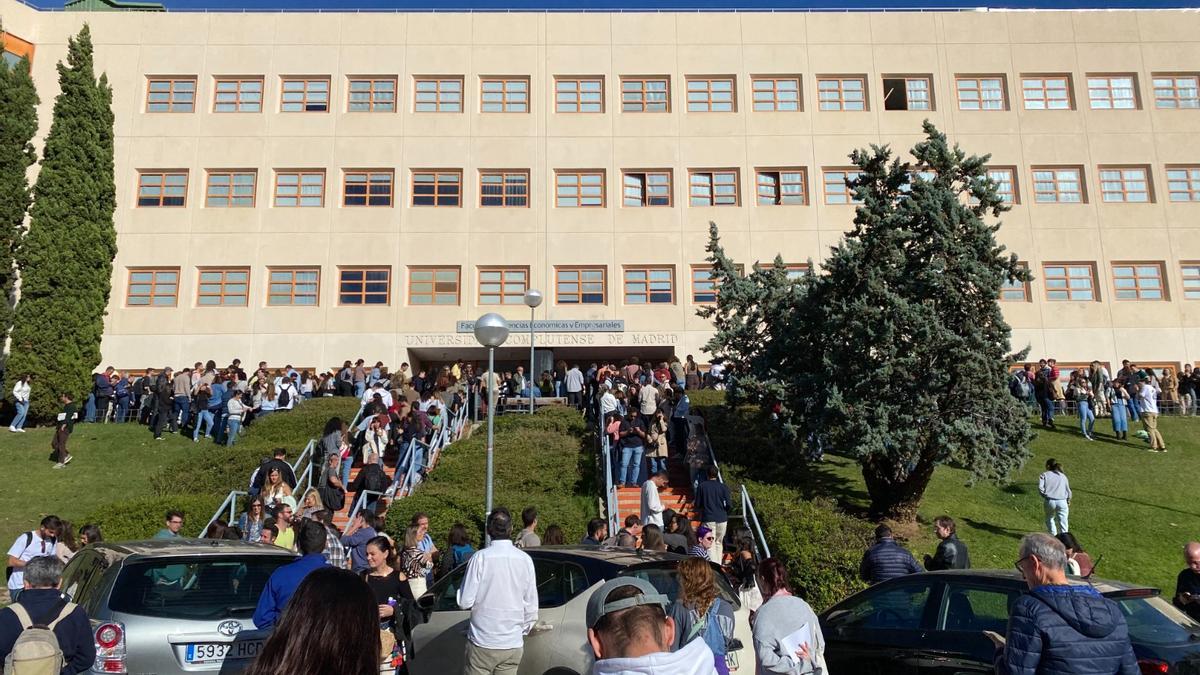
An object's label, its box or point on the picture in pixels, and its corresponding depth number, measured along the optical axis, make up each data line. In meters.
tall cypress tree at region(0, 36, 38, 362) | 26.28
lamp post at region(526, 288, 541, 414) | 23.62
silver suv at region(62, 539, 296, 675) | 6.04
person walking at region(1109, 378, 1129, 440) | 23.30
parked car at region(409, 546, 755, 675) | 6.51
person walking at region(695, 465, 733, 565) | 13.23
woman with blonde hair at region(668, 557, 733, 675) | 5.44
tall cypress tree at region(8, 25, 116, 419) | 26.14
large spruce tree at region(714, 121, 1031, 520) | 15.59
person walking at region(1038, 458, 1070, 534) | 14.28
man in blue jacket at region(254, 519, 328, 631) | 5.55
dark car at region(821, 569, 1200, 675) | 5.89
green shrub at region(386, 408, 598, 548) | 14.52
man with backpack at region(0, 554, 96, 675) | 4.50
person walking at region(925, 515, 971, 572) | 9.46
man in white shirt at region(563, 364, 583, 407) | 25.86
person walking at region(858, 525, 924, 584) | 8.91
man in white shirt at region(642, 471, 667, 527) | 13.98
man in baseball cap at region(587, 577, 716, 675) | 3.00
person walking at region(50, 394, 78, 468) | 21.20
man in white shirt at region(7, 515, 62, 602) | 9.73
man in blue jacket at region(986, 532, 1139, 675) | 4.21
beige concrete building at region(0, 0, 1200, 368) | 32.19
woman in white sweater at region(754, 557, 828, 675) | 5.21
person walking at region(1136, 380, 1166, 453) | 22.15
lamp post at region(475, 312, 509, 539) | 11.97
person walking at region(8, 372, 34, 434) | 24.88
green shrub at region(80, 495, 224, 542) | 14.58
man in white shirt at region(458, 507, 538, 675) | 6.12
